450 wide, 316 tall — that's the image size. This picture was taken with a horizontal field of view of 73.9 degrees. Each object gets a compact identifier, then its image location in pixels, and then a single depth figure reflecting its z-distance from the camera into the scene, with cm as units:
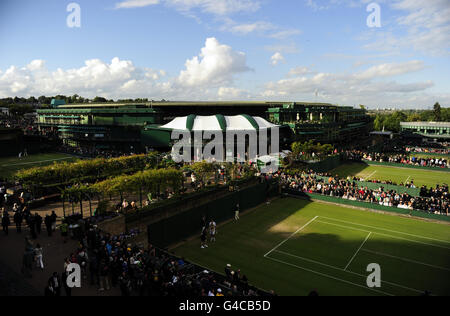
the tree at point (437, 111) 15465
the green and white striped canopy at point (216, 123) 5291
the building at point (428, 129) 9187
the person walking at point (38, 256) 1425
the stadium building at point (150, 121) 6178
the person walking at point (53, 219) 1819
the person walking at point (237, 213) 2910
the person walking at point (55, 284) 1170
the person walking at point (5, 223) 1745
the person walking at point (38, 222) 1784
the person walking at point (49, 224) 1781
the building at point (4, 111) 11733
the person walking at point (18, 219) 1811
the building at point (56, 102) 9968
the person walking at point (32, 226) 1747
